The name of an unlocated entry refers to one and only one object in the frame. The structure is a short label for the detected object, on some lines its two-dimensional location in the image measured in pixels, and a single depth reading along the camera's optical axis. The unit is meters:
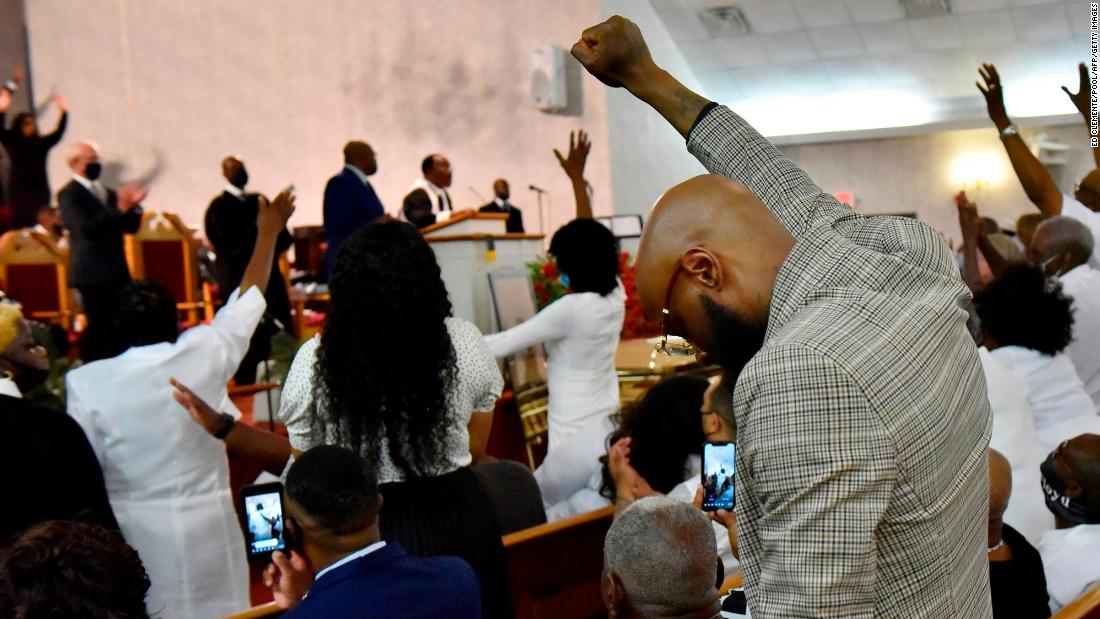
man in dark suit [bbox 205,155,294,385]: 7.60
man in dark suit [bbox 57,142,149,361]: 7.54
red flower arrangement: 5.83
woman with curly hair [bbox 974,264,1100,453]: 3.50
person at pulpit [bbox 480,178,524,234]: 9.77
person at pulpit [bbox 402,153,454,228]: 7.50
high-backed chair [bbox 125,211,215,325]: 8.95
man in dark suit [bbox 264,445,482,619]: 1.79
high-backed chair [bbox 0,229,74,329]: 8.86
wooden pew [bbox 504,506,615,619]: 2.60
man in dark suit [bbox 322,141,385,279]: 6.64
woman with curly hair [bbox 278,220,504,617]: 2.29
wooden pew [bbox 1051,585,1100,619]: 1.96
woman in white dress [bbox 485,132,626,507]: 3.78
